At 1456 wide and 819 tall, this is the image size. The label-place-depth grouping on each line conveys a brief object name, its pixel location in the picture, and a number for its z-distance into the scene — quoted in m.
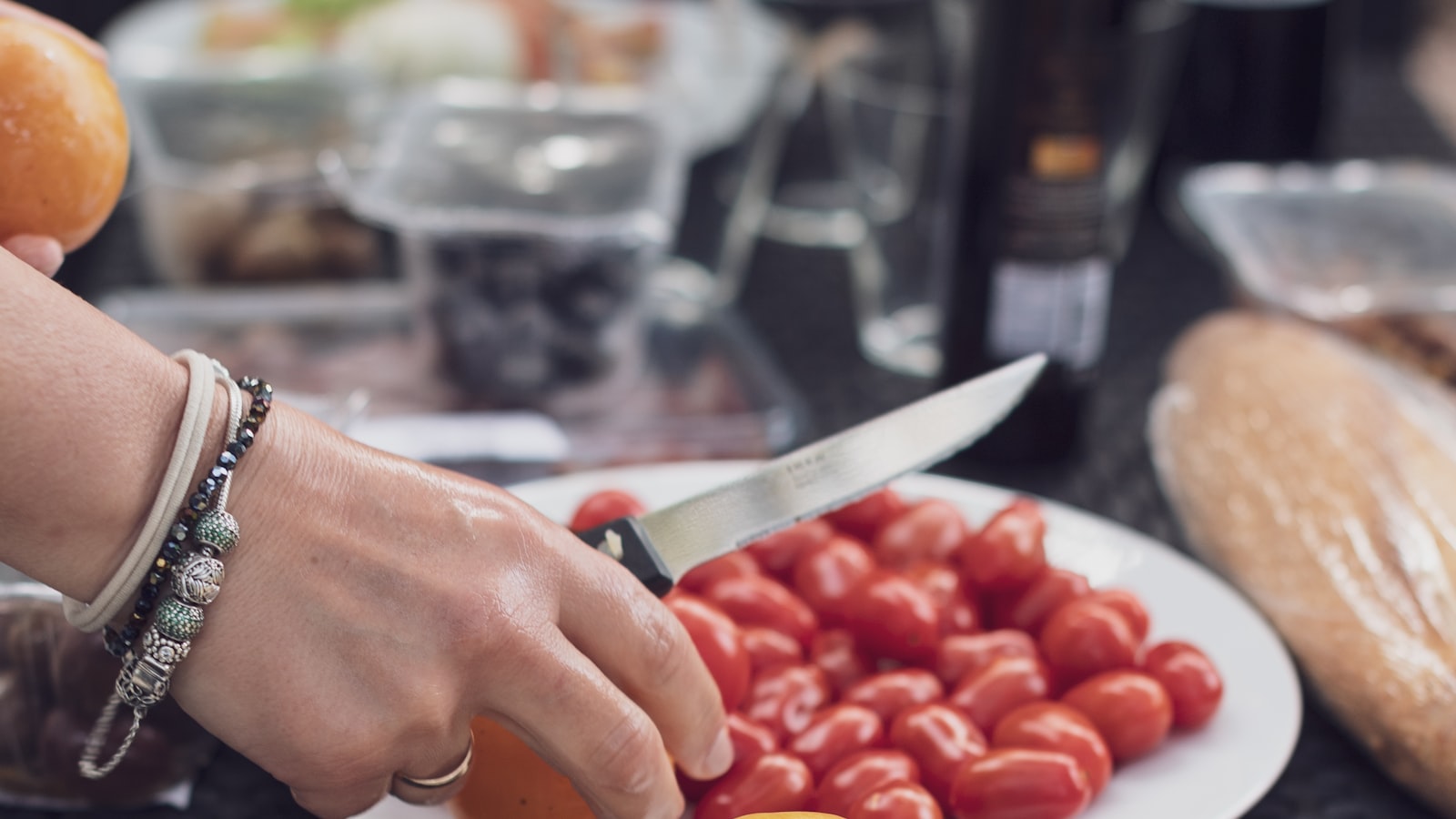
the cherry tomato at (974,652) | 0.77
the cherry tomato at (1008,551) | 0.79
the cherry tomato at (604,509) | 0.79
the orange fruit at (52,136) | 0.67
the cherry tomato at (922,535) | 0.81
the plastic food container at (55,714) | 0.73
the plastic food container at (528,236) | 0.94
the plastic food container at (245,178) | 1.04
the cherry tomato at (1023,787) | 0.71
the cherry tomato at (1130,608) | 0.77
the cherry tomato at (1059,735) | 0.72
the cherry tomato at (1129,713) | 0.74
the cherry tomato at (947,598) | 0.79
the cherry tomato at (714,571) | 0.80
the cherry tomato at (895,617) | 0.76
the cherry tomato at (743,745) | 0.72
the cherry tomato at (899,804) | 0.70
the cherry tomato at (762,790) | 0.71
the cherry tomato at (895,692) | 0.75
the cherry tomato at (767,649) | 0.77
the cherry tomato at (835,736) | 0.73
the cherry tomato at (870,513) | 0.83
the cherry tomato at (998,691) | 0.75
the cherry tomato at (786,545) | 0.82
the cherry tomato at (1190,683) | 0.74
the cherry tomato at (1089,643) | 0.76
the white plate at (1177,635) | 0.72
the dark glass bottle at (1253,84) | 1.11
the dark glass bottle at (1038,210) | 0.87
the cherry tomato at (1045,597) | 0.79
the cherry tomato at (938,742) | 0.73
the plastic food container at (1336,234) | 0.95
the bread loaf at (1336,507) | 0.76
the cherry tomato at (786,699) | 0.75
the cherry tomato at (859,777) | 0.72
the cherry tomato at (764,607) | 0.78
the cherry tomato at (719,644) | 0.73
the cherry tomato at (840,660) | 0.78
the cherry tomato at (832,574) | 0.79
